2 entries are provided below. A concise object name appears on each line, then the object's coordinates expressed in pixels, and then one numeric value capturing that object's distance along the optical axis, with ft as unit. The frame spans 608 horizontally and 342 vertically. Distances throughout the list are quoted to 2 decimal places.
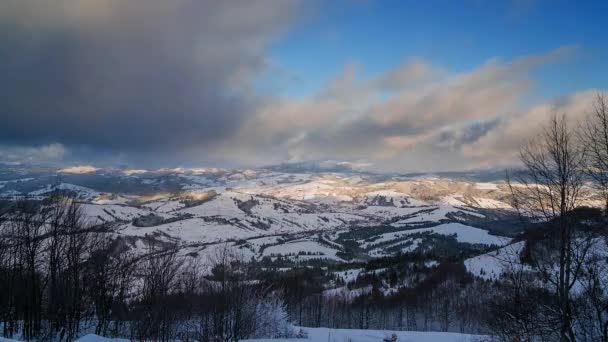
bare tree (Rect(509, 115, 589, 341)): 43.65
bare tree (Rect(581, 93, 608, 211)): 42.24
